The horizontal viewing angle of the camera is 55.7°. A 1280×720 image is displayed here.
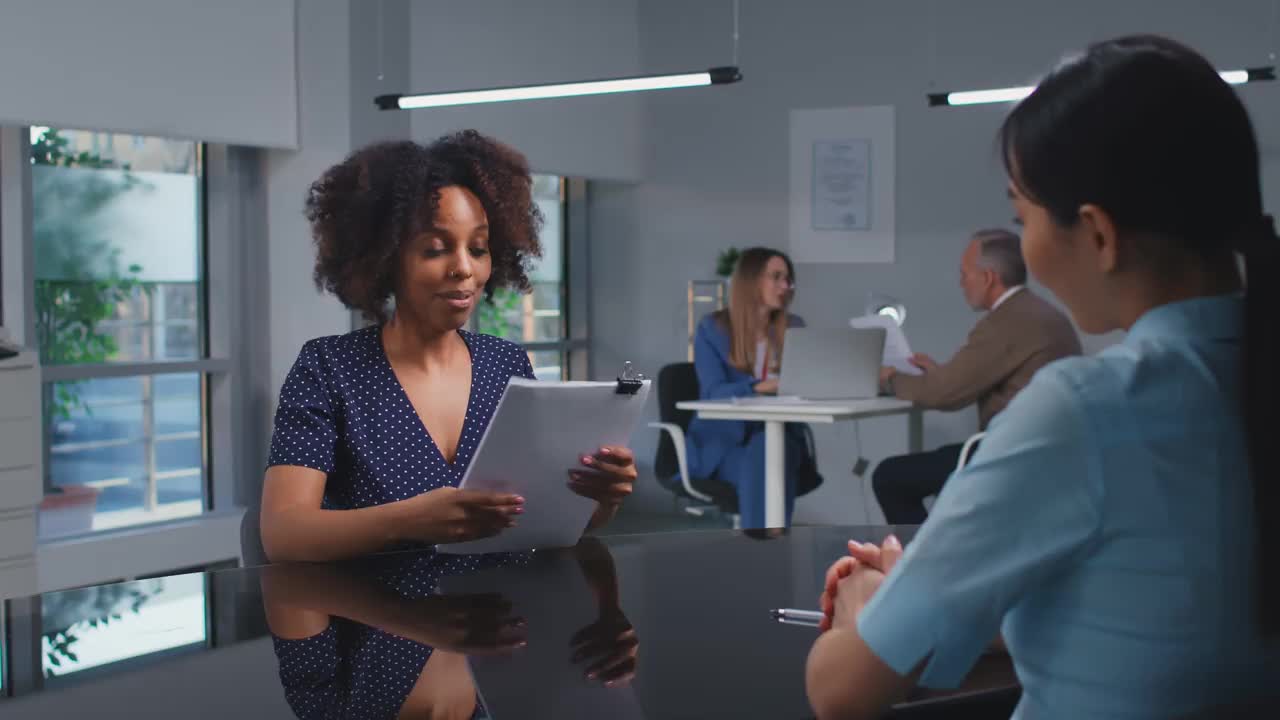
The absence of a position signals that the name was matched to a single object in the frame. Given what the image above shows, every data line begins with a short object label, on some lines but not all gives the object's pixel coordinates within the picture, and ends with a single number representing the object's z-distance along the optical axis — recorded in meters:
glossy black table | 1.17
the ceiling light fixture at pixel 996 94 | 5.69
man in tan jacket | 5.04
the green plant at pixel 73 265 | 5.20
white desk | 5.14
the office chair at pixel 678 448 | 5.76
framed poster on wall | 7.29
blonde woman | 5.71
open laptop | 5.45
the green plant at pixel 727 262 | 7.60
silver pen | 1.48
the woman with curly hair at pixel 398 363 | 1.92
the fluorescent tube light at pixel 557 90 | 5.27
